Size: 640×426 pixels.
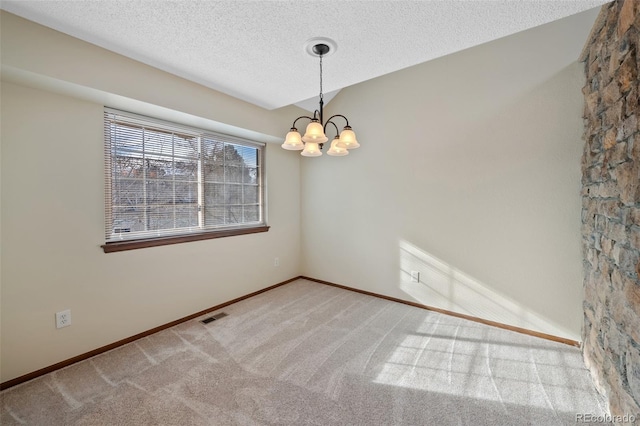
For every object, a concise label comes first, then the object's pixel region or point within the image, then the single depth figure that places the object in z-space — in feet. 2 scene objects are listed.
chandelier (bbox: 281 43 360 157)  6.66
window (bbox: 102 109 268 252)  8.10
